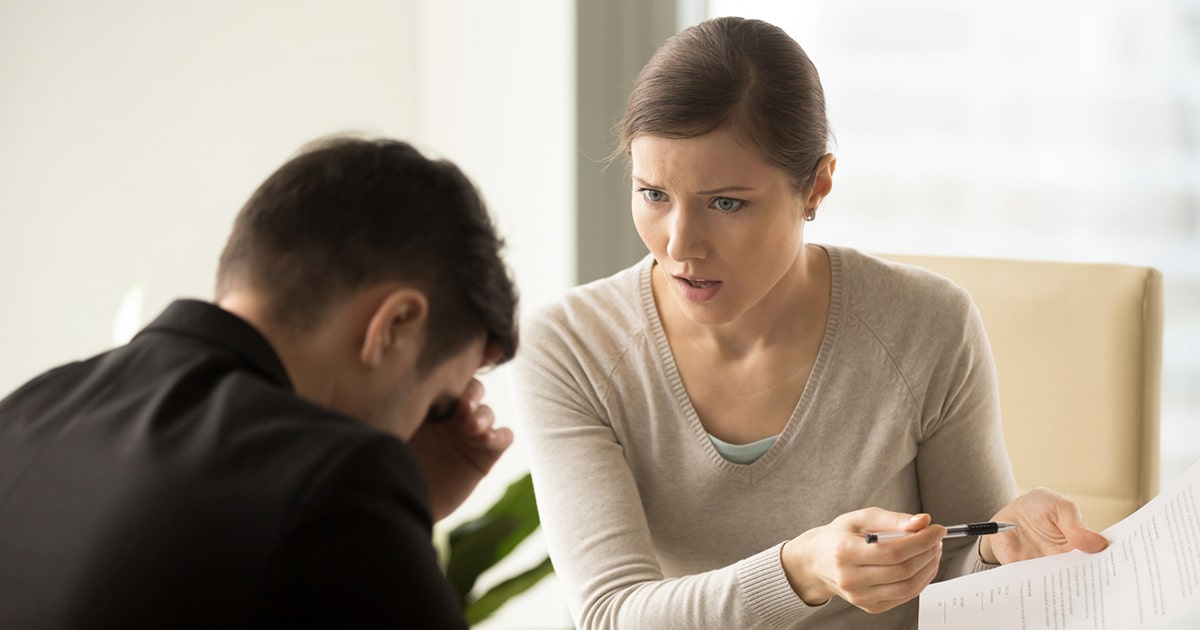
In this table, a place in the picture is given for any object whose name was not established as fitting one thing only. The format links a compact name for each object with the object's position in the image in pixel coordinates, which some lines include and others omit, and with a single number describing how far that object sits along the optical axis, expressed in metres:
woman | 2.58
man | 2.15
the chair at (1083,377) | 2.76
